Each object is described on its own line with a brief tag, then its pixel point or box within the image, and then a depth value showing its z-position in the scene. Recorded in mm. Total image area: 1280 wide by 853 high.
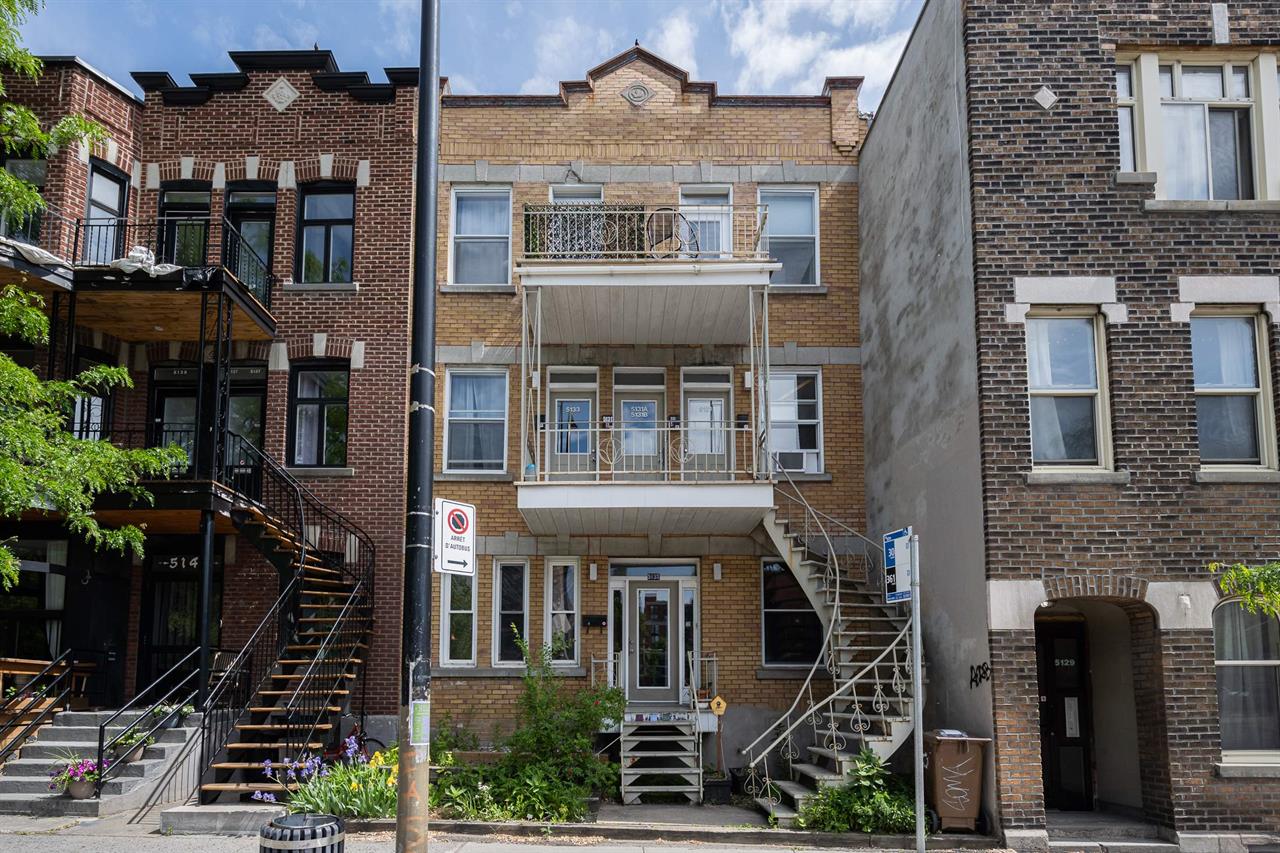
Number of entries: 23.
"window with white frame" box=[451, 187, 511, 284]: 18062
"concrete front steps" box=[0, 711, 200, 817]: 12453
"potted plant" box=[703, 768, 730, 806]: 14289
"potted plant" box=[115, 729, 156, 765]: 13070
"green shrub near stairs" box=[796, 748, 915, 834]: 12141
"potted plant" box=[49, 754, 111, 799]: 12484
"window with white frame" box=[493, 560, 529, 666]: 17047
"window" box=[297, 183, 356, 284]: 17812
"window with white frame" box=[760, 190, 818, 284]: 18188
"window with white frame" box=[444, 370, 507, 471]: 17516
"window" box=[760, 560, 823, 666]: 17016
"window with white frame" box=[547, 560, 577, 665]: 16984
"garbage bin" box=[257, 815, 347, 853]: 7148
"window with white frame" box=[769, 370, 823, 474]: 17641
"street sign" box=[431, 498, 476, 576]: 8166
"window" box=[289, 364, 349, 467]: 17281
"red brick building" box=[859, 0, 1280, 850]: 12375
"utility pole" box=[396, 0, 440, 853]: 7359
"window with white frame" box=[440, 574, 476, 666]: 16953
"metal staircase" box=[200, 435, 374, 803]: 13281
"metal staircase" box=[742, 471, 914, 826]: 13188
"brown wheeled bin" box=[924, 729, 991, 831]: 12141
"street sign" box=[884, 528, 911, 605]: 9688
